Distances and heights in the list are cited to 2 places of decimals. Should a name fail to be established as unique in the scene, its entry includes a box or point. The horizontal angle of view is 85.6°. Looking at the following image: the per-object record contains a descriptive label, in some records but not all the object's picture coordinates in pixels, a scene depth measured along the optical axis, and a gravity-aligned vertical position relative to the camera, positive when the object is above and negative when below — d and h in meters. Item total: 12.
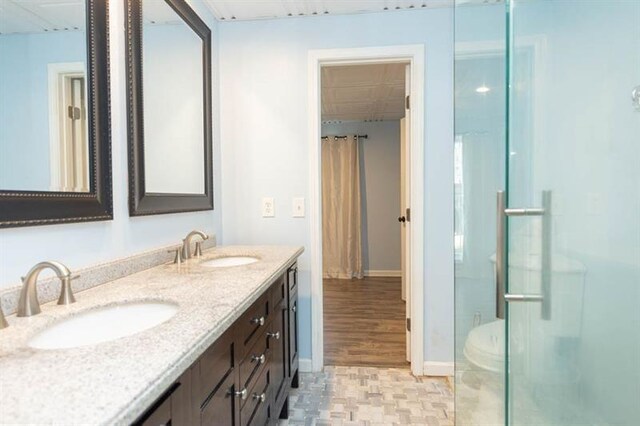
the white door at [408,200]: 2.23 +0.01
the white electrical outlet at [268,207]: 2.26 -0.03
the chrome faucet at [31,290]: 0.84 -0.21
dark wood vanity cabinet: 0.72 -0.49
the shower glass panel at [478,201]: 1.21 +0.00
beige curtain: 4.82 -0.07
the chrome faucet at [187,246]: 1.61 -0.20
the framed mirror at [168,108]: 1.40 +0.46
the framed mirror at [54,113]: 0.89 +0.27
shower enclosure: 1.20 -0.04
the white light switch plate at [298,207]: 2.24 -0.03
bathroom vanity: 0.49 -0.27
